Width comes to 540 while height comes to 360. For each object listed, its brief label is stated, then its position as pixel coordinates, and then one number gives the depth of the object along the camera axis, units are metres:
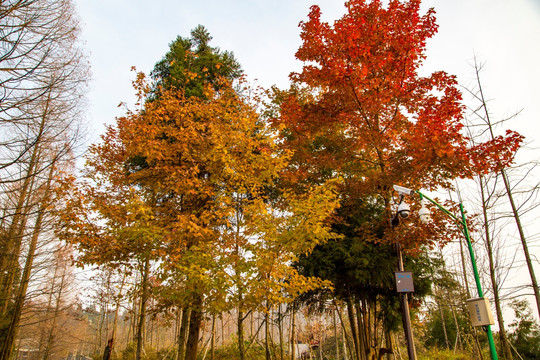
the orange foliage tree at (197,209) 6.01
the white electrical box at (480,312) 5.32
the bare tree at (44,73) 4.61
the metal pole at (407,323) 5.50
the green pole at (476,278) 5.16
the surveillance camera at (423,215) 5.78
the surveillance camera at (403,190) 6.06
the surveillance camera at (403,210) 5.72
